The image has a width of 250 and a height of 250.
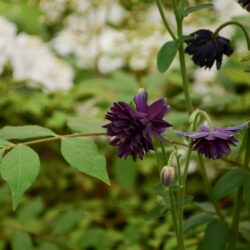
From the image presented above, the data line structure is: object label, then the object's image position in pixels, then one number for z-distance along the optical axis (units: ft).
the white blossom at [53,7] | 8.24
